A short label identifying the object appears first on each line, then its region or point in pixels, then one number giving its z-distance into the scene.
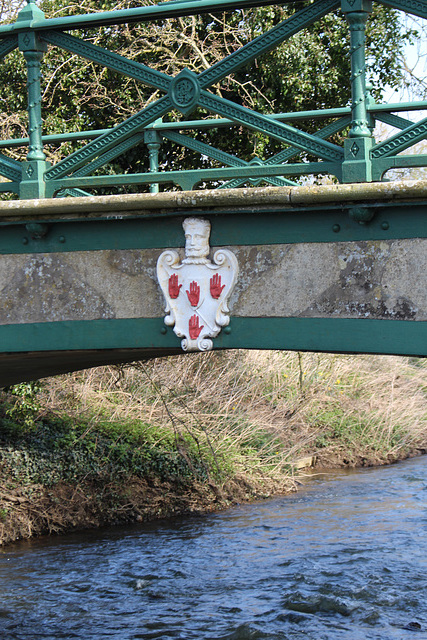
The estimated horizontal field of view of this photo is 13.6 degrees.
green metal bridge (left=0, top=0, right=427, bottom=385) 8.81
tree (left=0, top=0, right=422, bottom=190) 27.52
